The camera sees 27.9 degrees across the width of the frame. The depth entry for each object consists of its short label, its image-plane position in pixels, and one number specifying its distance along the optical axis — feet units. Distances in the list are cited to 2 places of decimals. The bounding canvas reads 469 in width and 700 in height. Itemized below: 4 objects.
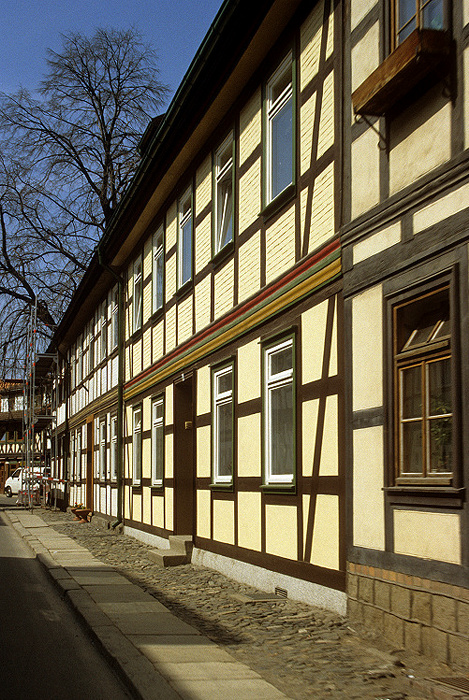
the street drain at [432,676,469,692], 17.69
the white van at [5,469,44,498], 168.14
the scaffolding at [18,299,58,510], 107.55
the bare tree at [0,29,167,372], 103.09
